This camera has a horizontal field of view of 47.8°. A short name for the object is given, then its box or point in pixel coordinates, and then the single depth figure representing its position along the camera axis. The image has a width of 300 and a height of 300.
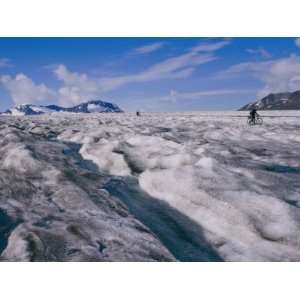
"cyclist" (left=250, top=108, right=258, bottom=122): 17.53
